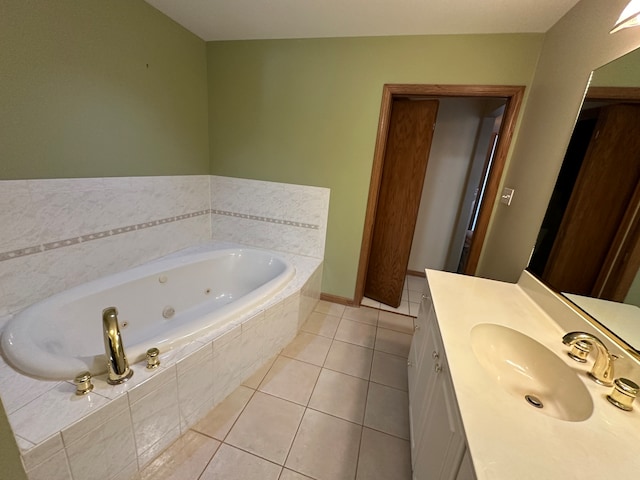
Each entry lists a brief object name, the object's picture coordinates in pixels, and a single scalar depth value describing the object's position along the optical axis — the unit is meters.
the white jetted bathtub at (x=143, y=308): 1.05
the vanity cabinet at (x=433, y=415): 0.68
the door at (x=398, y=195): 2.23
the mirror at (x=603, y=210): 0.84
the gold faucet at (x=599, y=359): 0.77
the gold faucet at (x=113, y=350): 0.89
